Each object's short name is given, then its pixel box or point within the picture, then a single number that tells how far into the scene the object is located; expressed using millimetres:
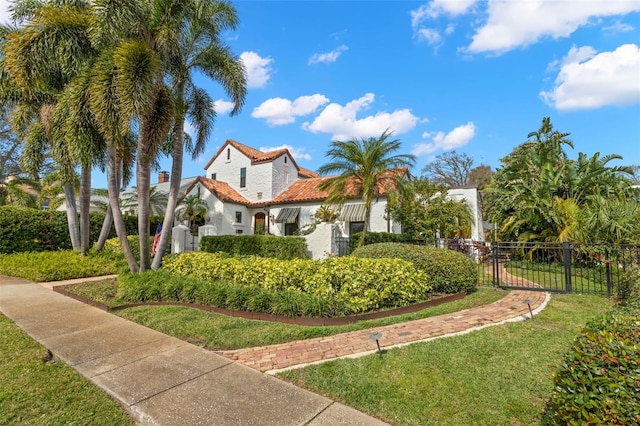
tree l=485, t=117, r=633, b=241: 14131
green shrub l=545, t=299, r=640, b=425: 2068
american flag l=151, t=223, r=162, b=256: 13673
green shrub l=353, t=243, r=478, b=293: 8727
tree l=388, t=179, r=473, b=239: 17578
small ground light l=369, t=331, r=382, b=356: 4388
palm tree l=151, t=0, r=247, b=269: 11031
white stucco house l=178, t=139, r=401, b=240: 20266
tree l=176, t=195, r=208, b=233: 22719
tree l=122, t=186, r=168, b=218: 25641
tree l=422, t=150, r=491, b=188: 46269
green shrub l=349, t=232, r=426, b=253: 14750
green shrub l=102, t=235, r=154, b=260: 14797
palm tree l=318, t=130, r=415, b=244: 13836
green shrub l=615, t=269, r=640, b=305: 6801
